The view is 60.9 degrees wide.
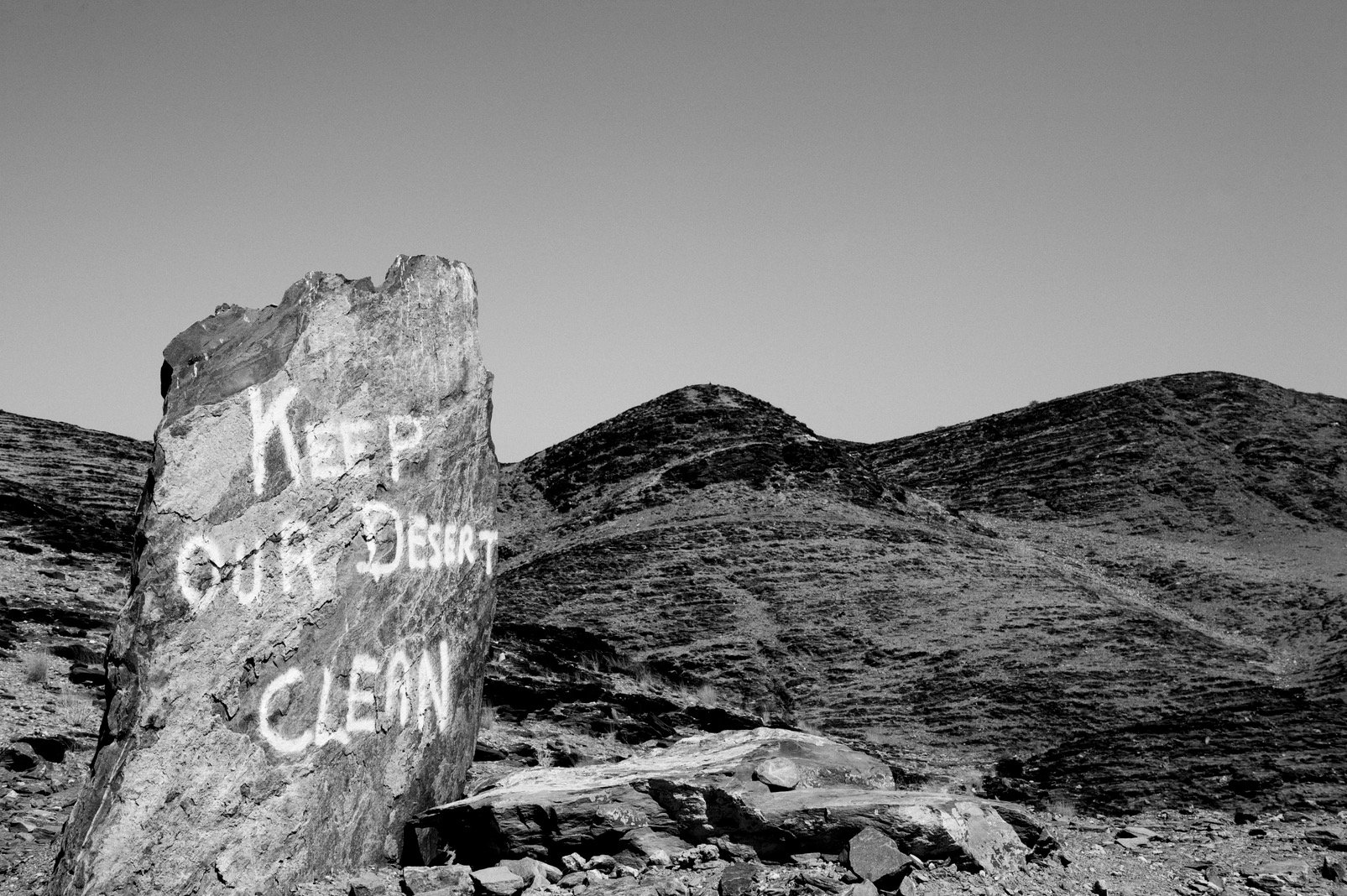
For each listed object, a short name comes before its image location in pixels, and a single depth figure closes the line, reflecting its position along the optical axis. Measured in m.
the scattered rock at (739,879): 6.19
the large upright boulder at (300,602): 6.45
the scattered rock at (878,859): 6.23
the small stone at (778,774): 7.45
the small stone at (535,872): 6.80
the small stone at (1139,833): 10.02
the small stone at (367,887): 6.77
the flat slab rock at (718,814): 6.61
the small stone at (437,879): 6.74
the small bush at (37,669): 11.59
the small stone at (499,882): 6.67
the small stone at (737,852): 6.84
